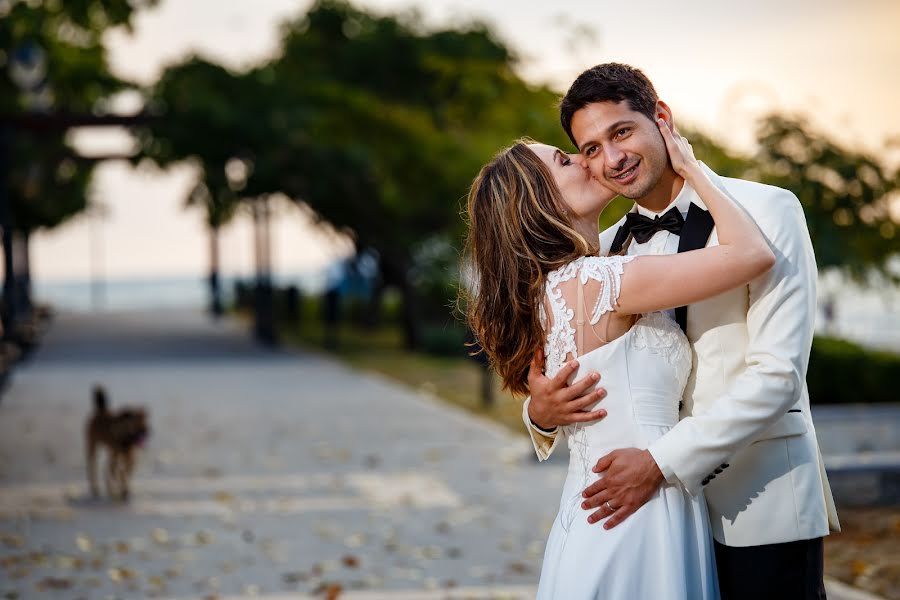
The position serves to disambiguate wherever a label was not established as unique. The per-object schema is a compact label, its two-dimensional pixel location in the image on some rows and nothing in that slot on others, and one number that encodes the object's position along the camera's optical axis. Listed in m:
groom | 3.01
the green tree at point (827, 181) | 9.70
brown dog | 9.86
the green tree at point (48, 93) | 13.47
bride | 3.05
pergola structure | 20.84
